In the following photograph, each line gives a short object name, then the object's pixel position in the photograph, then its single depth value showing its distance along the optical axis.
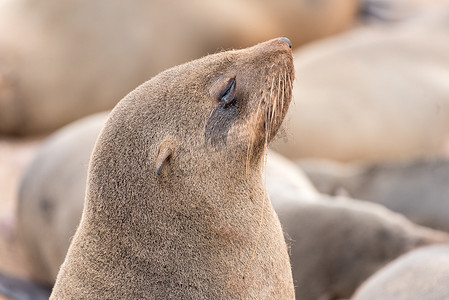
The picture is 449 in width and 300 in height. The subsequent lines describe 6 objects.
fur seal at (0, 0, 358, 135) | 15.77
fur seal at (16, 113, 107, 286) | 10.27
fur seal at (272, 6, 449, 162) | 13.34
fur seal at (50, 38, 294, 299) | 5.52
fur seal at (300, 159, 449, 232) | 10.05
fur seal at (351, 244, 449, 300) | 6.62
